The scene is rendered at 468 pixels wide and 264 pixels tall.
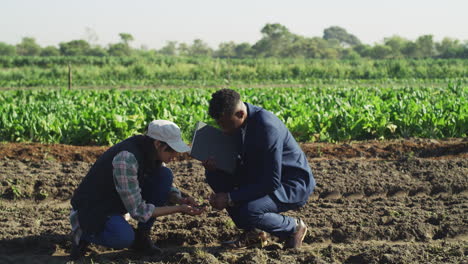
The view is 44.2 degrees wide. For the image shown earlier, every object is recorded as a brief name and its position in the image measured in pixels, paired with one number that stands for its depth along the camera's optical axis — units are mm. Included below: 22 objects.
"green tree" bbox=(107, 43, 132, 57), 71312
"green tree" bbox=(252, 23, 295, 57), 84900
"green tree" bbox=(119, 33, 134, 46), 85488
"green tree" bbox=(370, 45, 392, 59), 77188
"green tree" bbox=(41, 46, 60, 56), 80562
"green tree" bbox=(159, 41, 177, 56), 119750
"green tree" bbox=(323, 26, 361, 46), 149500
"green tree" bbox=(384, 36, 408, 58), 76188
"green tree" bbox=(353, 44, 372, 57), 80562
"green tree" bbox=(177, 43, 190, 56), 110125
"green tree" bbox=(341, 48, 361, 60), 72312
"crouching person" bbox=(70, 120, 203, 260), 3984
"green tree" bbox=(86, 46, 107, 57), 72312
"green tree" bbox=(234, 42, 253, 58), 95794
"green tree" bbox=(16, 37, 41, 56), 85406
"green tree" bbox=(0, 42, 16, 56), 83500
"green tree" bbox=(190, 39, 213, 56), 106375
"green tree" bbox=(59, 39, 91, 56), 72312
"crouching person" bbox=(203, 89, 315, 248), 4086
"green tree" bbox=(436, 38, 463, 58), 83675
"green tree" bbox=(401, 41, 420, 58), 76375
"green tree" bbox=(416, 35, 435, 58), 74562
